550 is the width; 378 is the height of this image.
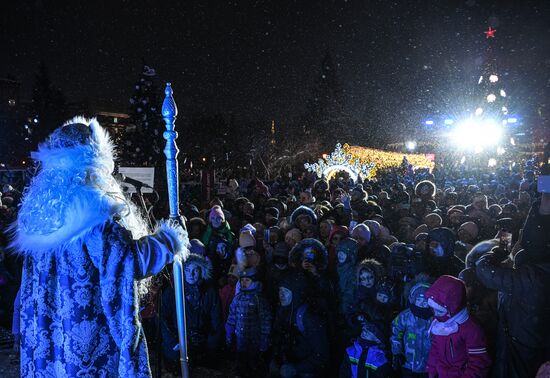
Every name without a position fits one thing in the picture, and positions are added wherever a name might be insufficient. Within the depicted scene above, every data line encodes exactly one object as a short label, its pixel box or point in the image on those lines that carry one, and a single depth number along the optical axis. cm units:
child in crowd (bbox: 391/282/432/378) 389
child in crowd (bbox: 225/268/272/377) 482
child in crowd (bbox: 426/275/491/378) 333
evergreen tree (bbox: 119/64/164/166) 2072
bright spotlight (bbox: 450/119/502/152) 4706
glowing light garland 1927
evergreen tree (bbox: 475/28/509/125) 4784
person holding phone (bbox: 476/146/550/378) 312
